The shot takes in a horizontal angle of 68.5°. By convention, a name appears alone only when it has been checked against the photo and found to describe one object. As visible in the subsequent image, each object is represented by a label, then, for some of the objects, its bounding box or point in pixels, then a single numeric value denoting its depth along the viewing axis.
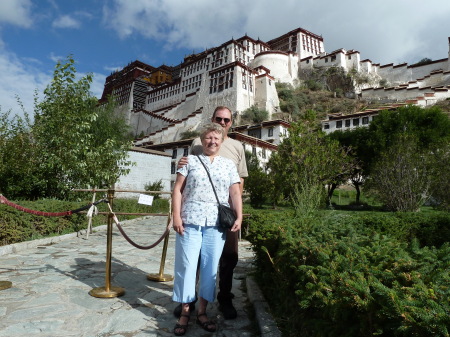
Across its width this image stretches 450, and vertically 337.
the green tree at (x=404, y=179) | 15.04
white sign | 5.28
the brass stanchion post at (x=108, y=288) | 4.21
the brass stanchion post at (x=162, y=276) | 5.07
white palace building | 53.53
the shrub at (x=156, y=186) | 26.01
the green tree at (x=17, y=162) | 10.50
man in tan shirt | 3.59
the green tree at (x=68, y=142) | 11.23
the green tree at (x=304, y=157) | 16.14
